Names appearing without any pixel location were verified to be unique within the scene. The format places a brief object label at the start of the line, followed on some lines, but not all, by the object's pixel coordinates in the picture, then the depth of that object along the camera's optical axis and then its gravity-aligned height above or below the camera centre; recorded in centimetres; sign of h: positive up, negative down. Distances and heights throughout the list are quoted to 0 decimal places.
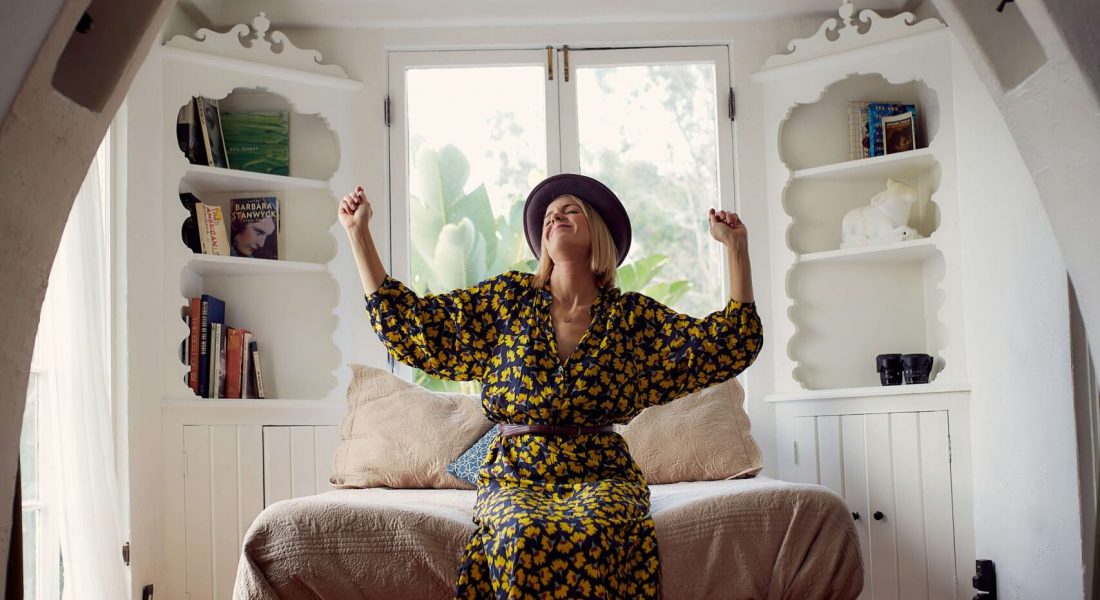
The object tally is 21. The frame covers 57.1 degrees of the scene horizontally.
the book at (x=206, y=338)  374 +2
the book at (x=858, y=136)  398 +75
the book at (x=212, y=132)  384 +81
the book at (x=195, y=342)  371 +0
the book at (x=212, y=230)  379 +42
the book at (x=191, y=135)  377 +78
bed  228 -49
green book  400 +79
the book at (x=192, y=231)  380 +42
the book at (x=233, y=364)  381 -8
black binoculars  366 -16
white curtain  292 -22
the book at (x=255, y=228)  396 +45
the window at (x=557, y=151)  400 +73
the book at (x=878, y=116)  394 +82
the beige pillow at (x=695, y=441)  335 -37
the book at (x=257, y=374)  385 -13
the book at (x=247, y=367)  383 -10
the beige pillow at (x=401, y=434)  336 -33
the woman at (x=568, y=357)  231 -6
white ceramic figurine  379 +40
